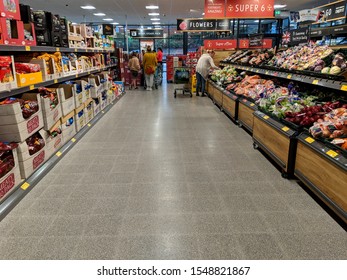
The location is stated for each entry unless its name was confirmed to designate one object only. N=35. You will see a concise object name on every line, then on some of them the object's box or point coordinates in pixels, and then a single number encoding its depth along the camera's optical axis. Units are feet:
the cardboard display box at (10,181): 9.05
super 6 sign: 24.70
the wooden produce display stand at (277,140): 11.00
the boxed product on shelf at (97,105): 21.74
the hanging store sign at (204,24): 32.07
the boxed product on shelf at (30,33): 11.71
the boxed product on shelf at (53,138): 12.58
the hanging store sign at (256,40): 23.99
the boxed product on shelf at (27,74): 10.66
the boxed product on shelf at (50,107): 12.25
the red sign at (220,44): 33.78
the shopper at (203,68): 30.85
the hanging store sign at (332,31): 23.15
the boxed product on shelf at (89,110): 18.98
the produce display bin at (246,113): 16.97
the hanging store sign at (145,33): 52.61
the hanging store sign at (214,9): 24.98
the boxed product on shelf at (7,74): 9.64
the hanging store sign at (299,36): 16.91
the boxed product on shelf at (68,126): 14.84
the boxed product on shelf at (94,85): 20.42
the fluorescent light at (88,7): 46.75
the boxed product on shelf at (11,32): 9.65
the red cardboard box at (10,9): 9.64
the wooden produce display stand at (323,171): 8.09
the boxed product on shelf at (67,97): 14.23
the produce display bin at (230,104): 20.07
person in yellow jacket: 39.19
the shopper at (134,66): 41.34
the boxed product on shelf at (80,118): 16.98
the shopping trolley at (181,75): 33.60
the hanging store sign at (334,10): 22.04
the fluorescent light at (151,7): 46.19
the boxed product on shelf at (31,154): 10.39
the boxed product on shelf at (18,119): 9.77
